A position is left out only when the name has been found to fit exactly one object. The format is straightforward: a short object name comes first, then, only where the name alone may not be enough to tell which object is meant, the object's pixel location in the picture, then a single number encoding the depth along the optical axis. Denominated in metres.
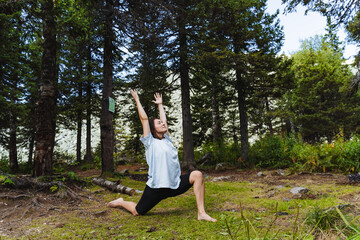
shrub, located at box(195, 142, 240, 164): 13.39
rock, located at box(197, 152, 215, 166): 13.65
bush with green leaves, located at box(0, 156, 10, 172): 13.80
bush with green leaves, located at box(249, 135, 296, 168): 11.25
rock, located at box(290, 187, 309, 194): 4.99
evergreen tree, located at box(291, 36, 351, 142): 22.84
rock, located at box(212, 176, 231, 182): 8.40
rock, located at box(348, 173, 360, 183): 6.06
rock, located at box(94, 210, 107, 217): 3.97
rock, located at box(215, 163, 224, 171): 12.10
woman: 3.49
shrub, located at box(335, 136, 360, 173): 7.78
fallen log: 5.64
